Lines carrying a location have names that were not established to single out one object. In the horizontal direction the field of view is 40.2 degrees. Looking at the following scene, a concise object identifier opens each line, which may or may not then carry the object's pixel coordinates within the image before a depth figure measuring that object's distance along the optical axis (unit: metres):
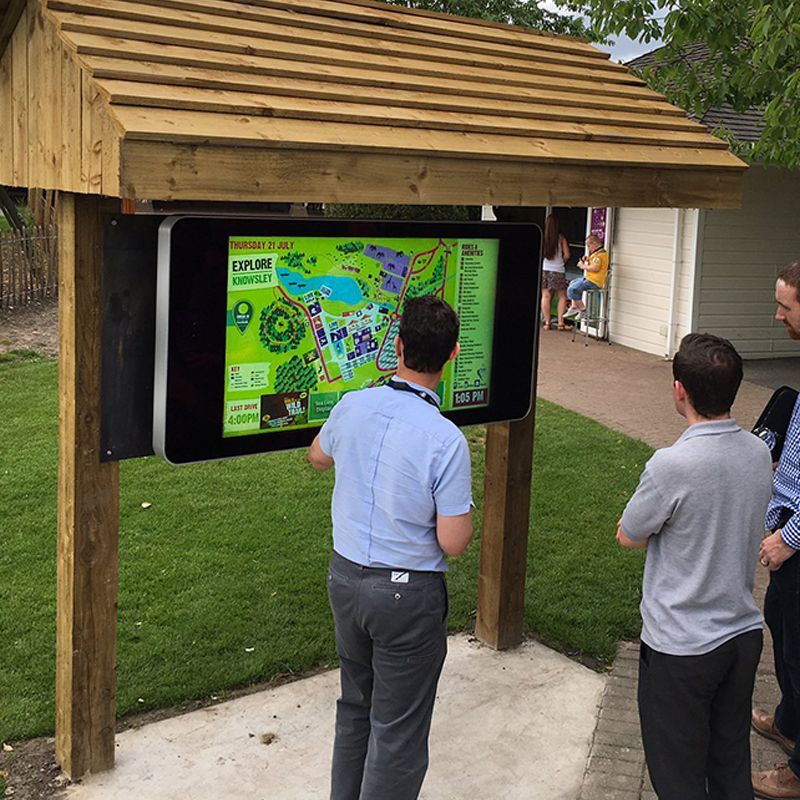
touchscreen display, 3.91
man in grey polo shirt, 3.27
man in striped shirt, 3.91
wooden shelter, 3.40
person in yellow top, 14.94
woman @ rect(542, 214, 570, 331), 15.82
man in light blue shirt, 3.38
